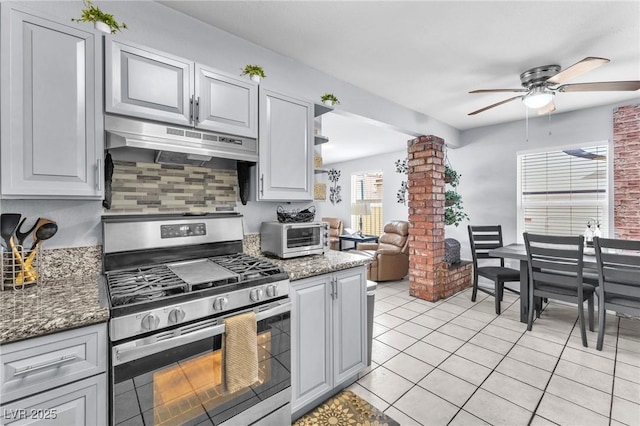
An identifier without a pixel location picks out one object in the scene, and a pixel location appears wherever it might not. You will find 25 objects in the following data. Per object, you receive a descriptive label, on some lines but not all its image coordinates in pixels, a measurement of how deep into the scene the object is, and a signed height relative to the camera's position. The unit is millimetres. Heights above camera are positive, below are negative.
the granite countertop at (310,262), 1777 -351
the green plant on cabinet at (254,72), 1978 +939
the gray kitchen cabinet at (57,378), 935 -574
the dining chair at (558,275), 2664 -627
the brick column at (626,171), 3338 +458
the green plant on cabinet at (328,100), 2400 +915
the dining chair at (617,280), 2398 -589
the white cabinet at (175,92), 1456 +672
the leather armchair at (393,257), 4801 -771
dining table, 3041 -598
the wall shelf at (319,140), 2379 +589
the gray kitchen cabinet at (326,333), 1732 -791
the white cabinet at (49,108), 1219 +455
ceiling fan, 2154 +1037
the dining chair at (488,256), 3436 -607
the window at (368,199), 6988 +279
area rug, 1757 -1268
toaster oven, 2053 -205
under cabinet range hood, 1453 +381
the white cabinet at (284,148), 2006 +452
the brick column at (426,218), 3846 -97
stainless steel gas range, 1151 -498
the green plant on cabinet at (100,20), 1422 +939
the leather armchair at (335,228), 7194 -437
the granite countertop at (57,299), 967 -361
